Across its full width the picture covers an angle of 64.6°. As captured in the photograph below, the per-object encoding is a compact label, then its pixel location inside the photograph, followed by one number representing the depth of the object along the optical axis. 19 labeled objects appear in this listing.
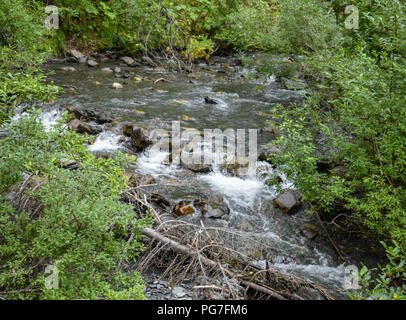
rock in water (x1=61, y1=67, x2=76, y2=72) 12.43
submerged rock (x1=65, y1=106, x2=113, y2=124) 8.59
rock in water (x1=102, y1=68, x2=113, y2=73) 13.11
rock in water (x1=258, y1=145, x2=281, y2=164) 7.28
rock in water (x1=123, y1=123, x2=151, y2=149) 7.68
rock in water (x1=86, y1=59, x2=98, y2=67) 13.57
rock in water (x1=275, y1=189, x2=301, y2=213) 5.71
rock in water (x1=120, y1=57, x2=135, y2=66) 14.64
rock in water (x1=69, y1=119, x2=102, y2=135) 7.79
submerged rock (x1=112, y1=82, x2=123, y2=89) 11.45
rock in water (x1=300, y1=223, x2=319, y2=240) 5.15
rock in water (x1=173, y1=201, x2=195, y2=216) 5.39
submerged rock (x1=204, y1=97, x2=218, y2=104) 11.13
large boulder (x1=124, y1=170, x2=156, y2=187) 5.75
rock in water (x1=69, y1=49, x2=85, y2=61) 13.86
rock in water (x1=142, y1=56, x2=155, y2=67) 14.94
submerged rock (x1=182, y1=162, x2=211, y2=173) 6.99
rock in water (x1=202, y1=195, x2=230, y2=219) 5.48
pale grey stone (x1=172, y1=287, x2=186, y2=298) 3.54
